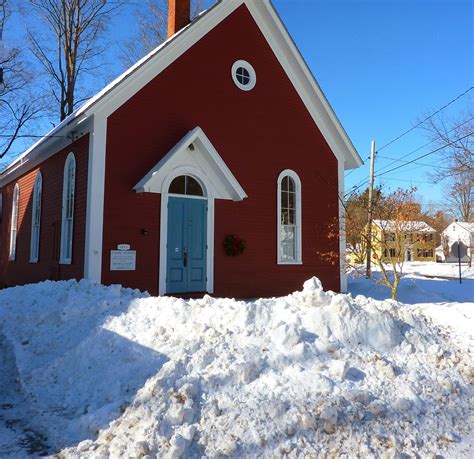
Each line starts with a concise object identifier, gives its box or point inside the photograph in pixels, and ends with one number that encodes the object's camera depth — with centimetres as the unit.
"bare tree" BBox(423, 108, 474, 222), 2338
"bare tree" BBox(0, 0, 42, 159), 2420
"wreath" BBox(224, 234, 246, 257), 1160
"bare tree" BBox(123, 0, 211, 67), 2544
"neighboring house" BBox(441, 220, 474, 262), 5456
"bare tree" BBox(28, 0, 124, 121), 2488
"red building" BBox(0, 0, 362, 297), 1015
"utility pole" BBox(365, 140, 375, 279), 1252
